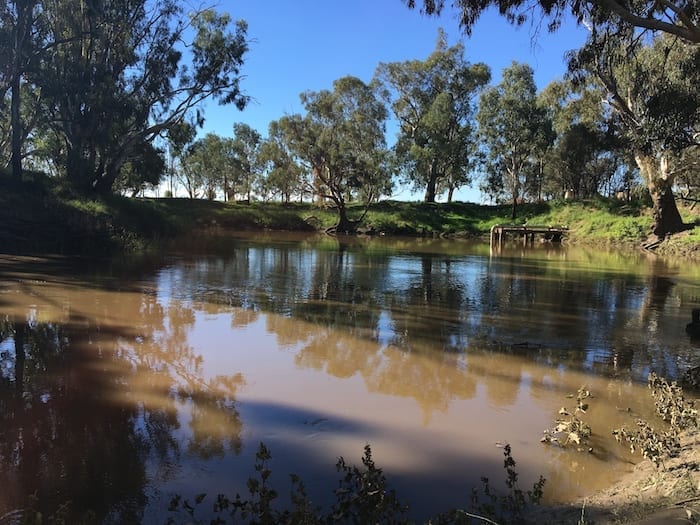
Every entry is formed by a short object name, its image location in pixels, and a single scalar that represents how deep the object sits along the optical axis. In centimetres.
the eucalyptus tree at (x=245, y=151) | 6962
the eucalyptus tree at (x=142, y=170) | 3474
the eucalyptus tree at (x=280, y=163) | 4331
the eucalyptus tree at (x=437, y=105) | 4956
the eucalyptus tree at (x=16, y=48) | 2306
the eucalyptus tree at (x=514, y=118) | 4809
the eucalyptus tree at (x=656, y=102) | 1239
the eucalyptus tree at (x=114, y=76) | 2634
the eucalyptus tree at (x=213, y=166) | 6856
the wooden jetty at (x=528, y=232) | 4119
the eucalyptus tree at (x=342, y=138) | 4222
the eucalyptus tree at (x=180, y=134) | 3272
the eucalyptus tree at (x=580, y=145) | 4038
